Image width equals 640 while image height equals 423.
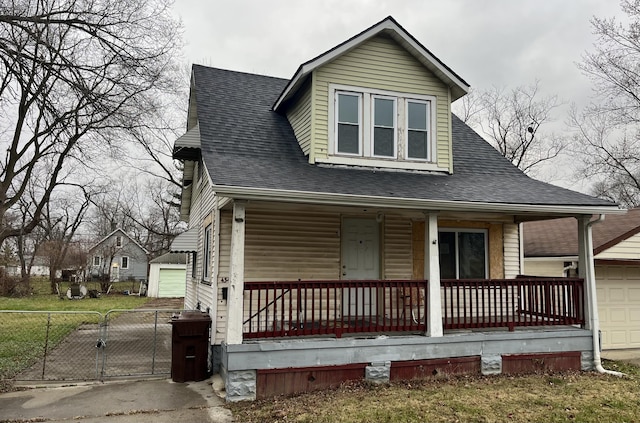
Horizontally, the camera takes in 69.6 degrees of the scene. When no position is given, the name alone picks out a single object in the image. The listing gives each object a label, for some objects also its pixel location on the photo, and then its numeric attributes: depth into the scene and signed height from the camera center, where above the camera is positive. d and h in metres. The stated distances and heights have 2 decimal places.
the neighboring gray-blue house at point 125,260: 38.53 +0.88
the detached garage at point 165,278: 28.72 -0.47
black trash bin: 7.53 -1.28
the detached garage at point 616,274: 10.80 +0.12
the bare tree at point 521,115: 27.00 +9.63
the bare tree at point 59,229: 28.55 +3.50
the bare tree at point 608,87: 18.59 +8.53
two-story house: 6.96 +0.99
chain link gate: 8.04 -1.76
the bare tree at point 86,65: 7.27 +3.57
